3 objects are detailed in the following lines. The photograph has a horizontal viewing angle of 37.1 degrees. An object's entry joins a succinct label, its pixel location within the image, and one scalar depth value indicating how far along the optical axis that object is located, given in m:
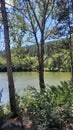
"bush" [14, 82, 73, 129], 2.40
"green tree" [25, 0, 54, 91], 4.76
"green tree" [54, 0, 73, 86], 4.90
